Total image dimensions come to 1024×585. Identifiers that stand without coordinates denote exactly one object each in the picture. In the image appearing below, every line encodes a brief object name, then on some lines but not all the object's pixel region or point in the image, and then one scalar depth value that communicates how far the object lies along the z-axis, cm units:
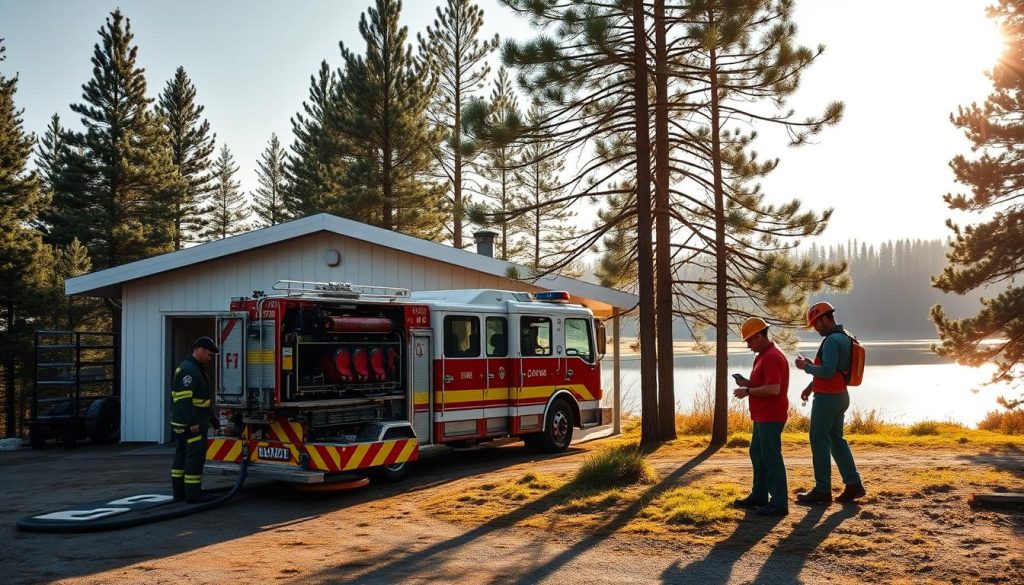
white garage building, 1647
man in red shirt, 792
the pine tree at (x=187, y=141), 4275
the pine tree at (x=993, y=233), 1892
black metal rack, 1773
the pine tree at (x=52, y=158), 3588
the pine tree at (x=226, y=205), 5378
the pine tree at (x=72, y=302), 2930
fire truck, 1028
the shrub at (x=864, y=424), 1725
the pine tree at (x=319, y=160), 3372
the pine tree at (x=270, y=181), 5191
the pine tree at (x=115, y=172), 3459
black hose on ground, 862
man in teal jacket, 803
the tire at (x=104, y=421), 1797
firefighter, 998
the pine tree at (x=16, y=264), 2767
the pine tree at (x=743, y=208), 1329
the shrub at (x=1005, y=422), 1880
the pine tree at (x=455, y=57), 3459
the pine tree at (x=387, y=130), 3141
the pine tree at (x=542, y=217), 3784
